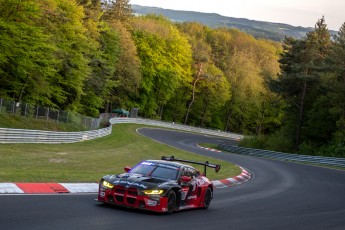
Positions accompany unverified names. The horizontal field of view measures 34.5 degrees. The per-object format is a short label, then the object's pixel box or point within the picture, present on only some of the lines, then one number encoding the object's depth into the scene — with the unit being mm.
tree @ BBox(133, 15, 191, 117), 97688
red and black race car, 13727
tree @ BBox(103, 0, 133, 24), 100350
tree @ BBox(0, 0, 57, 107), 45841
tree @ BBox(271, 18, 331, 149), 62406
